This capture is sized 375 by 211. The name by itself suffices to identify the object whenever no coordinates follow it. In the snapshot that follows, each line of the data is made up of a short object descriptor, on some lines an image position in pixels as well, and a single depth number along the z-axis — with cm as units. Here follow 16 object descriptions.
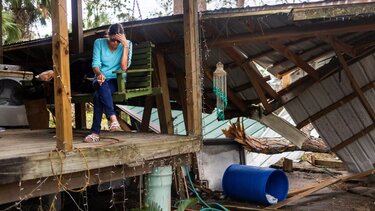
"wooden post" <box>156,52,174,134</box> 696
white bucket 503
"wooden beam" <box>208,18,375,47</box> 535
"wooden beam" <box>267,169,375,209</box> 752
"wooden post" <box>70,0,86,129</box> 617
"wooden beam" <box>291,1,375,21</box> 438
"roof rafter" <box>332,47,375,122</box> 685
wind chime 610
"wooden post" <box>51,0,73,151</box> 333
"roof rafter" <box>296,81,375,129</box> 727
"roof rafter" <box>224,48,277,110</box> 713
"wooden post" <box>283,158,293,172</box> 1117
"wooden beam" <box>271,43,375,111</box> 732
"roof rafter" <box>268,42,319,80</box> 629
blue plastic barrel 760
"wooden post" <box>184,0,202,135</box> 520
